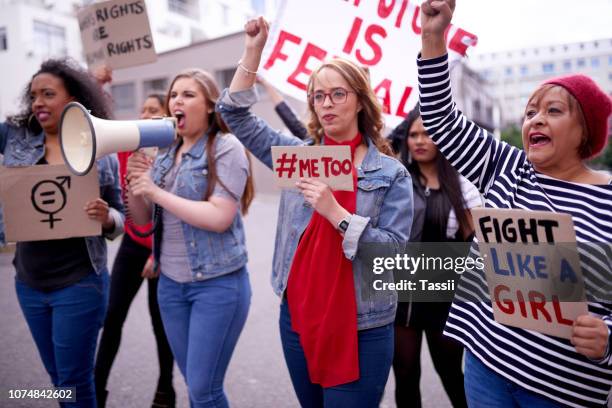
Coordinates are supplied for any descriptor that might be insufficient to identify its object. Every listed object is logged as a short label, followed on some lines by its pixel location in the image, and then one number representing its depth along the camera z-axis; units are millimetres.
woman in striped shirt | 1349
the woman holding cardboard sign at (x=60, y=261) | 2223
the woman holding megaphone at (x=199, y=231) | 2117
